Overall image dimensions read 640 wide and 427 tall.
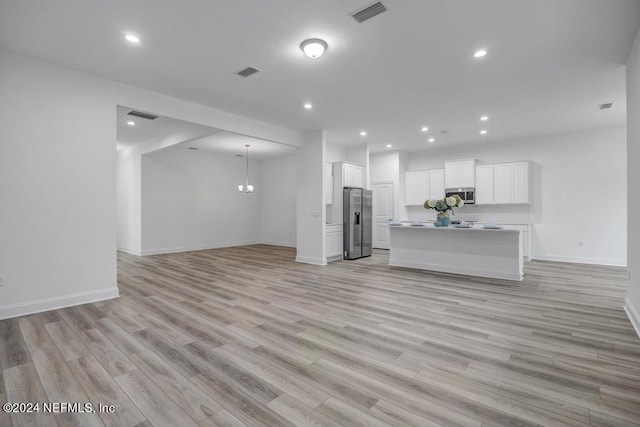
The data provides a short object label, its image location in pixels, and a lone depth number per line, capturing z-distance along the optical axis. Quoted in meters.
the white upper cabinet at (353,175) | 7.71
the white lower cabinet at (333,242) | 7.16
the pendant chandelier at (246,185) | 8.93
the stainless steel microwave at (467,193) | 8.05
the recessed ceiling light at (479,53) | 3.54
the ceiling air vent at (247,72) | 4.01
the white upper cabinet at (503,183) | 7.40
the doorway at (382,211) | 9.52
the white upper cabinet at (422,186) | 8.77
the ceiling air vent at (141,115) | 5.56
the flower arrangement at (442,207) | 5.96
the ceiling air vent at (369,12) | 2.73
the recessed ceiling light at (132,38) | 3.21
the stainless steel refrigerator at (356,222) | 7.50
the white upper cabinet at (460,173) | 8.06
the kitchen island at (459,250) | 5.24
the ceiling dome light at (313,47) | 3.28
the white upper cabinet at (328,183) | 7.47
